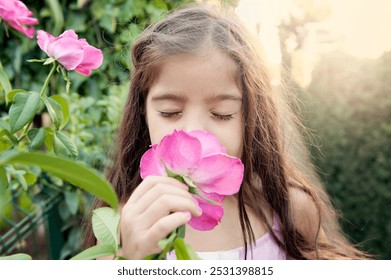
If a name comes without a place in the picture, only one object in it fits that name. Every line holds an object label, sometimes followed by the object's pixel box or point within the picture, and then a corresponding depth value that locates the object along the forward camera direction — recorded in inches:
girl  33.1
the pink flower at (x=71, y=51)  28.3
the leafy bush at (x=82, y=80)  67.9
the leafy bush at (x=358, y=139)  99.5
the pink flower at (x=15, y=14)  26.5
